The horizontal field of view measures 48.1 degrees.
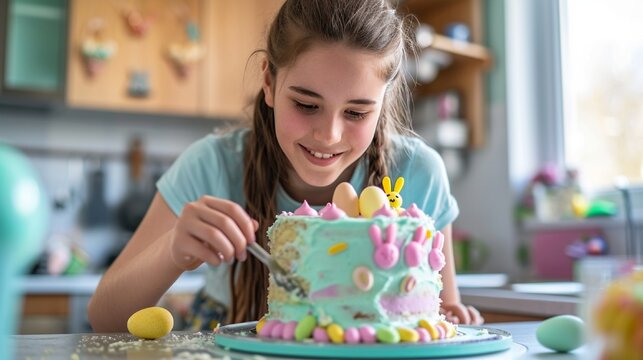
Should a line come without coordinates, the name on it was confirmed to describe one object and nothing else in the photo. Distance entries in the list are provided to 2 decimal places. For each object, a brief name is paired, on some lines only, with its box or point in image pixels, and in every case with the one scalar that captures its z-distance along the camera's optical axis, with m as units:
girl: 1.04
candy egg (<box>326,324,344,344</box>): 0.76
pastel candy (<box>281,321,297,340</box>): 0.79
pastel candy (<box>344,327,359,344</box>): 0.76
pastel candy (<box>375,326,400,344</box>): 0.76
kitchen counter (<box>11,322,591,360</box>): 0.74
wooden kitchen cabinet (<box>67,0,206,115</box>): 2.96
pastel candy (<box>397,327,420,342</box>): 0.77
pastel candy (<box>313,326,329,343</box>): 0.77
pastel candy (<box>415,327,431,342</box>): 0.78
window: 2.58
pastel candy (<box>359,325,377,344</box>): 0.76
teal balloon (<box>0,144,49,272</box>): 0.48
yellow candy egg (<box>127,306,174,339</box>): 0.91
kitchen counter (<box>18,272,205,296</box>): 2.57
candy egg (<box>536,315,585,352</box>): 0.83
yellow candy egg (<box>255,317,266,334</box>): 0.85
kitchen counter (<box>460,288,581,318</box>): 1.55
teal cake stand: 0.72
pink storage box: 2.54
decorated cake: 0.79
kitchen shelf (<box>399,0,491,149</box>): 2.89
